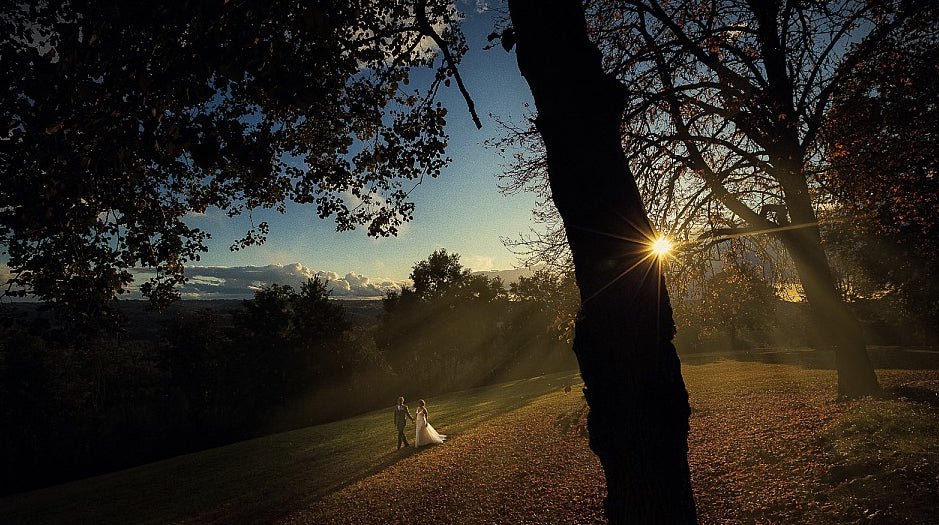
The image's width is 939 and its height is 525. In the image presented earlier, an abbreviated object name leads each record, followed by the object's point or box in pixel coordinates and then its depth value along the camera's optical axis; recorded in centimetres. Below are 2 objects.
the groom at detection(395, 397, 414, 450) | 1789
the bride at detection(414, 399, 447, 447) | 1795
